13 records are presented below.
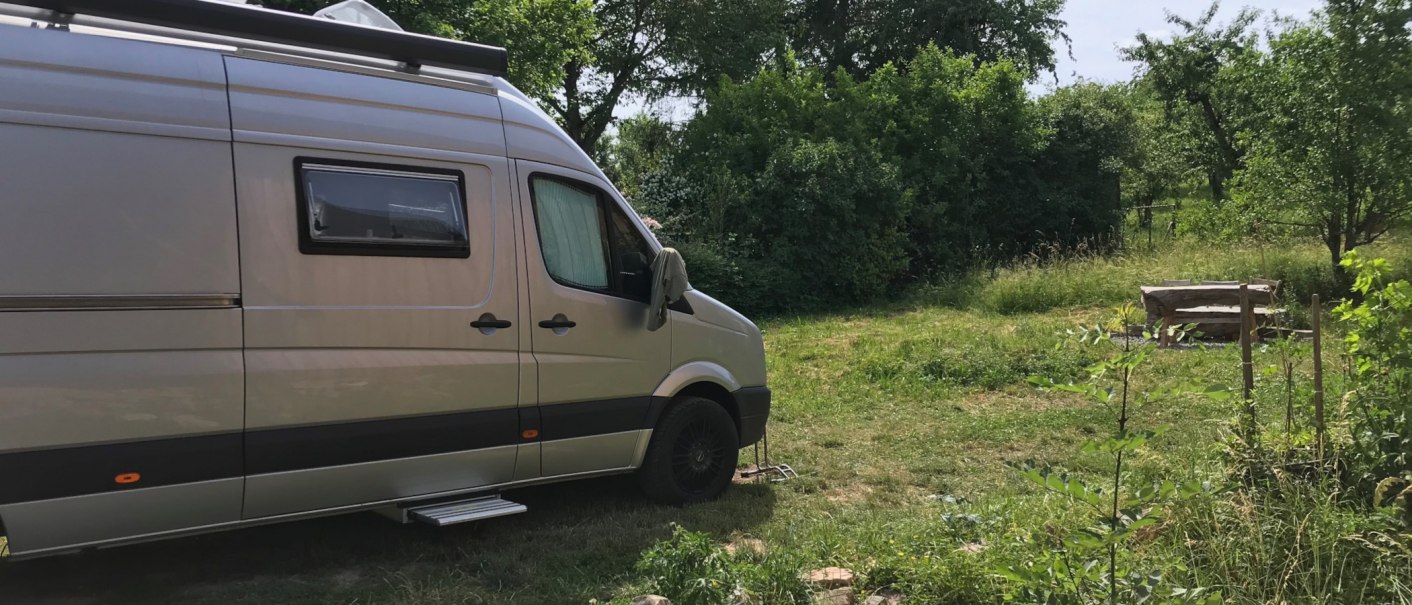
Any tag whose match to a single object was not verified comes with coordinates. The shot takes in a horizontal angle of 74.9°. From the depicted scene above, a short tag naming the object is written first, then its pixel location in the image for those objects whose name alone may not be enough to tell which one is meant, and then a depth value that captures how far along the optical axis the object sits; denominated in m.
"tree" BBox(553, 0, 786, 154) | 25.12
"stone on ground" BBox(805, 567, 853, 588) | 4.15
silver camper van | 3.66
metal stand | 6.57
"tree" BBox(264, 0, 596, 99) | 13.39
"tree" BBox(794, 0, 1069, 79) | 27.30
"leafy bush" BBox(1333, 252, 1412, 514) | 3.79
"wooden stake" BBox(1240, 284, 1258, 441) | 4.50
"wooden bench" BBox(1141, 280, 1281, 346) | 11.66
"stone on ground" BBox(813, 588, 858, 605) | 3.93
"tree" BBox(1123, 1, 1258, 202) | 28.77
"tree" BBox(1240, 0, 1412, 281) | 12.02
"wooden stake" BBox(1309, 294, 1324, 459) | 4.14
